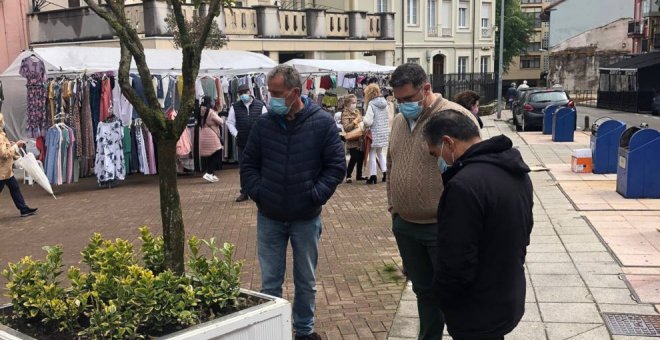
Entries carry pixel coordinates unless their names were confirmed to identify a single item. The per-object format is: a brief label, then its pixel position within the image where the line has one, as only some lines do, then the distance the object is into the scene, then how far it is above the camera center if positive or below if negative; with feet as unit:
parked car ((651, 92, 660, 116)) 98.94 -7.23
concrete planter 10.07 -4.13
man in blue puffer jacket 13.50 -2.28
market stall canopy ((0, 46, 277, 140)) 39.63 +0.51
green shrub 10.23 -3.71
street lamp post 93.59 -1.05
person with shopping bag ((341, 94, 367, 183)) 36.91 -3.79
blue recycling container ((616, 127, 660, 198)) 30.01 -4.93
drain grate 15.03 -6.38
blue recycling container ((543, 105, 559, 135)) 66.13 -5.89
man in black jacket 8.94 -2.45
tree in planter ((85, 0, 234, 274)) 11.98 -0.74
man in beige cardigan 12.67 -2.46
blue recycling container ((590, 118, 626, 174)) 37.40 -5.01
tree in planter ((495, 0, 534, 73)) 193.57 +9.62
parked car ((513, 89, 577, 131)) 72.18 -4.88
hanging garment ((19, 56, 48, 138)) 38.47 -0.90
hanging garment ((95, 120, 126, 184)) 38.45 -4.78
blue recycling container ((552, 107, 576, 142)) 58.03 -5.85
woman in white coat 35.45 -3.19
